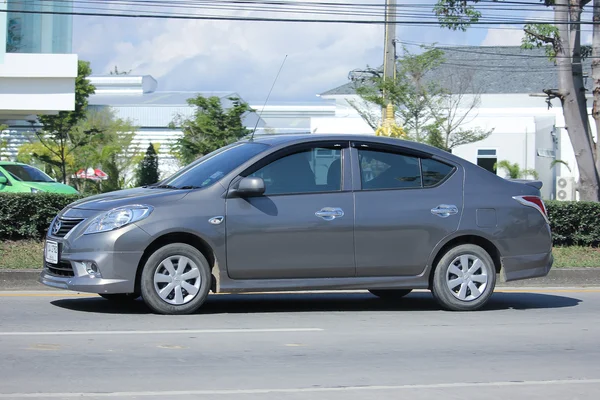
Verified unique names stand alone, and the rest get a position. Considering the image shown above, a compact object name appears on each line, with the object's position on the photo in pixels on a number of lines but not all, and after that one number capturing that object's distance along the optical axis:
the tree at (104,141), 38.91
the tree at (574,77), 20.17
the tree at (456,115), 38.91
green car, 21.94
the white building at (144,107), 55.68
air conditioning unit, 42.66
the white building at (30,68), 27.12
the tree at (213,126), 29.69
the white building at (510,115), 43.84
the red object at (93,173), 39.58
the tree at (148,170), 28.08
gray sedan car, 8.64
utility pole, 22.75
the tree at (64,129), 35.62
